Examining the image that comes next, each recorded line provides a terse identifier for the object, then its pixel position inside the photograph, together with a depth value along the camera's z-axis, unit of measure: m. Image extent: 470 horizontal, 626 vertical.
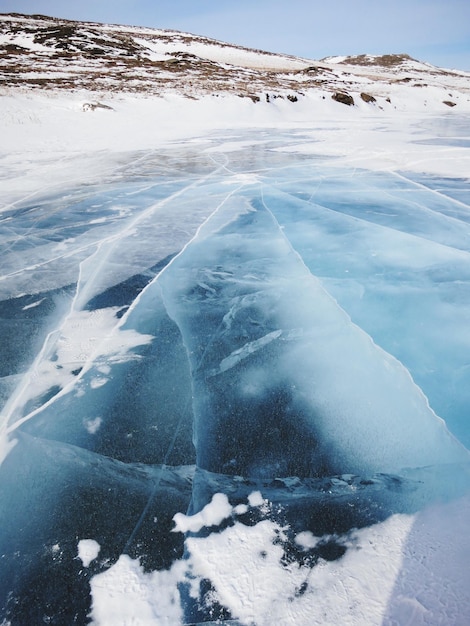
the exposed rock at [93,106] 14.96
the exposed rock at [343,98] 22.64
